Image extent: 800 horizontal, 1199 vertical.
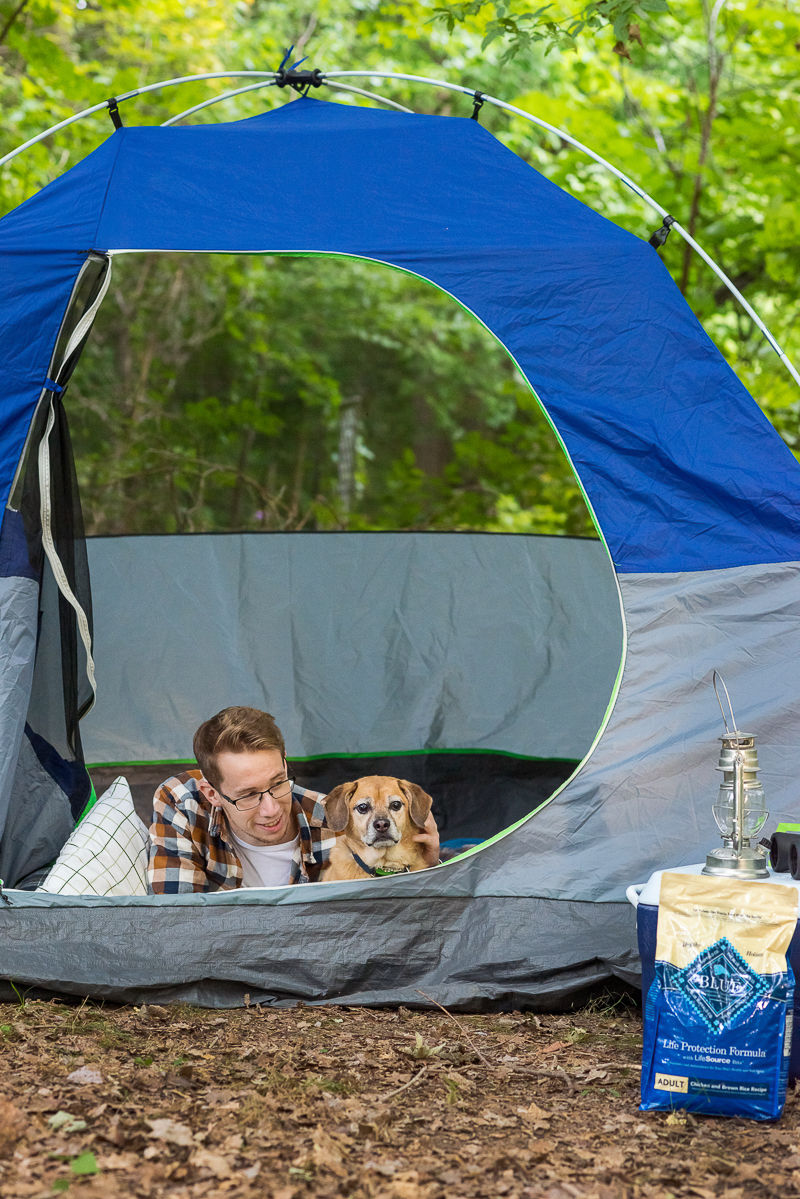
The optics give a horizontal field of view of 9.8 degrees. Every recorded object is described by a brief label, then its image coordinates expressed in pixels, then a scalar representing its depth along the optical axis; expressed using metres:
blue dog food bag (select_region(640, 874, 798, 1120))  7.81
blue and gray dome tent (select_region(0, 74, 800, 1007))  8.32
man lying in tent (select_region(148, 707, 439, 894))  8.46
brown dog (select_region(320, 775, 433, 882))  8.55
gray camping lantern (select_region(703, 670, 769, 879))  8.05
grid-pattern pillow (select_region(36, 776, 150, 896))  8.43
